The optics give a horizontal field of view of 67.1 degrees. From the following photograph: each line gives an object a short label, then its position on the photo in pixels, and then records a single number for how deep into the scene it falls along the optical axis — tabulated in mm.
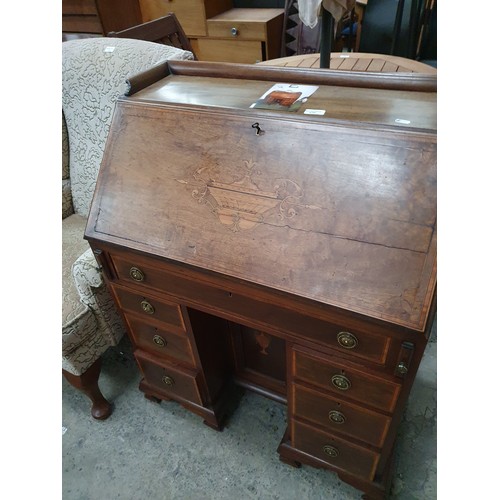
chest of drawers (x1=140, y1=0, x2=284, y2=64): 2715
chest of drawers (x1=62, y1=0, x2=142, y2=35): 2768
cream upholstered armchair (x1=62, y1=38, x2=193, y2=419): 1276
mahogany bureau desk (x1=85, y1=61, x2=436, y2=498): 730
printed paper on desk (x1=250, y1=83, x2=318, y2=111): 954
